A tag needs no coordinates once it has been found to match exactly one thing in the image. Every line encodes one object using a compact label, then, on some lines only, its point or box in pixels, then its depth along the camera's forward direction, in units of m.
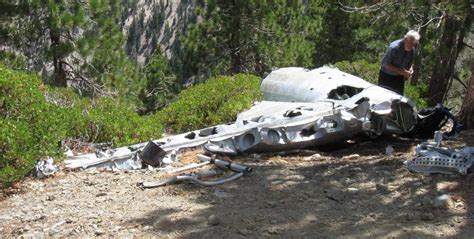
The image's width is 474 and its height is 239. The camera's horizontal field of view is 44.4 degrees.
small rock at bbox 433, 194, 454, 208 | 4.81
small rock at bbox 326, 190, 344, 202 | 5.16
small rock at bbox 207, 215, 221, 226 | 4.64
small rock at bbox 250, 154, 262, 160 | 6.78
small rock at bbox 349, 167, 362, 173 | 5.97
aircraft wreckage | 6.62
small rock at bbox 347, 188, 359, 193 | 5.35
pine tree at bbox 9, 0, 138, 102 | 13.59
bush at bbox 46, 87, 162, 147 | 8.18
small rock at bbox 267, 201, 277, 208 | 5.04
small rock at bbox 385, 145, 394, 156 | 6.87
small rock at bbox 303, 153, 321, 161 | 6.82
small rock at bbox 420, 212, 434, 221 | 4.59
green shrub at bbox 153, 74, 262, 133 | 11.43
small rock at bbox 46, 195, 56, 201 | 5.46
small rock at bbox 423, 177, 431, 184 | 5.36
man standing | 8.02
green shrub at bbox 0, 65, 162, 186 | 5.71
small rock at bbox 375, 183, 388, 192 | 5.34
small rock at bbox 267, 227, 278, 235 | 4.46
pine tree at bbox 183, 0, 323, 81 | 21.03
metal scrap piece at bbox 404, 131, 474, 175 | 5.43
